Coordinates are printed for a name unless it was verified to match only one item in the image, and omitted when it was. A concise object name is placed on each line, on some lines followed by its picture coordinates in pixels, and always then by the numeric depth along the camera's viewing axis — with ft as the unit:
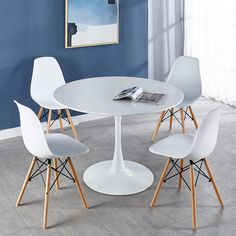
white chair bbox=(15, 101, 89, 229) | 9.00
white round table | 10.07
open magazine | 10.50
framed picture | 14.79
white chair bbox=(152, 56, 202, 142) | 13.66
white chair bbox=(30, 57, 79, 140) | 13.76
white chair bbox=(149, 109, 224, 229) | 9.00
